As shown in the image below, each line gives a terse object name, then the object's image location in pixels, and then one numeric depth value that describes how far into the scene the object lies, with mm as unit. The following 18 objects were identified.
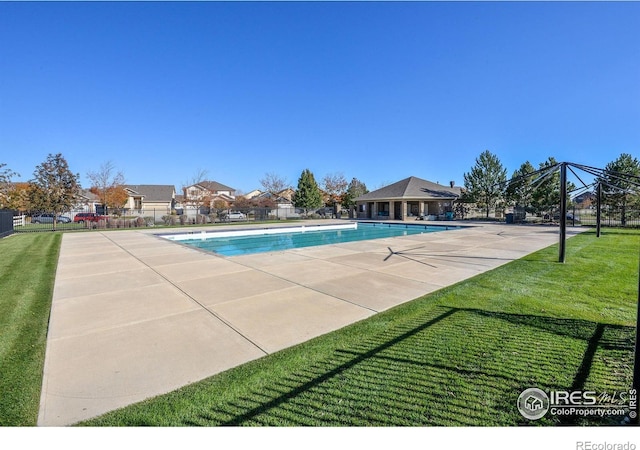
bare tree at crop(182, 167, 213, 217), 40531
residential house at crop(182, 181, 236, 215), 39875
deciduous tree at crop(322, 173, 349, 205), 50469
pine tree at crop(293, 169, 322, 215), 41188
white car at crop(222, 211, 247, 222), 30731
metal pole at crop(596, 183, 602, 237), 12867
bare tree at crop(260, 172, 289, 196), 54344
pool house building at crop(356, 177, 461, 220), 32803
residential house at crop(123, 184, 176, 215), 48344
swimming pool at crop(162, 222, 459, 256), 13666
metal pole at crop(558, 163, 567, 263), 7414
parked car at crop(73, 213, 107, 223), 29562
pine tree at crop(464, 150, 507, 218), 29656
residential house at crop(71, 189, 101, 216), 38072
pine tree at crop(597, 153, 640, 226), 20416
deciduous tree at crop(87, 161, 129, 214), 37375
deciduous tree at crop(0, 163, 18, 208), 17438
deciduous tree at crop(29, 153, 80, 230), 20125
